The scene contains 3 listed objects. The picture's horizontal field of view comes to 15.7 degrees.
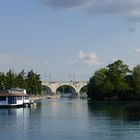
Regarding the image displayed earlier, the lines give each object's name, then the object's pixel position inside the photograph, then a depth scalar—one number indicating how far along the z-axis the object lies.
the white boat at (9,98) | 134.50
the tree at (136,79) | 163.98
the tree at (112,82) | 178.40
